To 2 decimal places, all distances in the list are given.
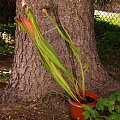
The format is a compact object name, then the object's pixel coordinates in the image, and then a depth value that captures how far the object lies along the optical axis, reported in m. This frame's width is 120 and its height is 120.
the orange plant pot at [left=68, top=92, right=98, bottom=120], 2.83
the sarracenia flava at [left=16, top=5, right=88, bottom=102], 2.50
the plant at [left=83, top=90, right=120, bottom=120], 2.63
